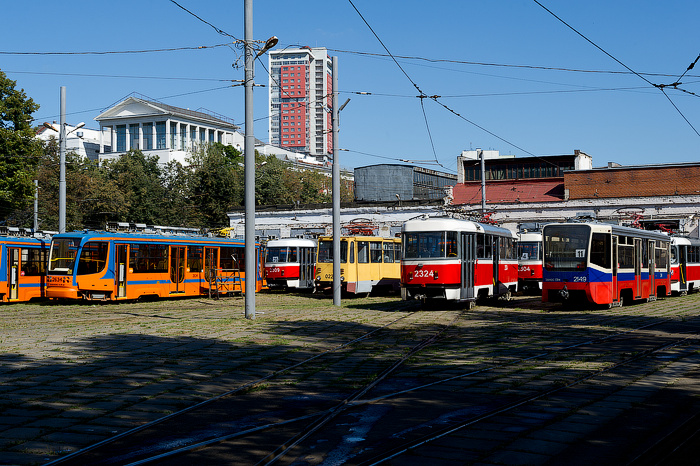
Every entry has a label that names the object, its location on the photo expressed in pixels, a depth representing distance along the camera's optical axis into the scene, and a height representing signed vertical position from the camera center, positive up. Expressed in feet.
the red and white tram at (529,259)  114.01 -0.38
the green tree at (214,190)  215.92 +19.44
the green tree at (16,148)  123.85 +18.34
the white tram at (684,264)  105.40 -1.25
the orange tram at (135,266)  85.46 -0.90
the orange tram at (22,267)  87.04 -0.90
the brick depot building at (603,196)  155.63 +13.55
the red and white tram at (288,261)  120.26 -0.53
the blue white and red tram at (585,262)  73.05 -0.56
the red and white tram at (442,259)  72.95 -0.23
